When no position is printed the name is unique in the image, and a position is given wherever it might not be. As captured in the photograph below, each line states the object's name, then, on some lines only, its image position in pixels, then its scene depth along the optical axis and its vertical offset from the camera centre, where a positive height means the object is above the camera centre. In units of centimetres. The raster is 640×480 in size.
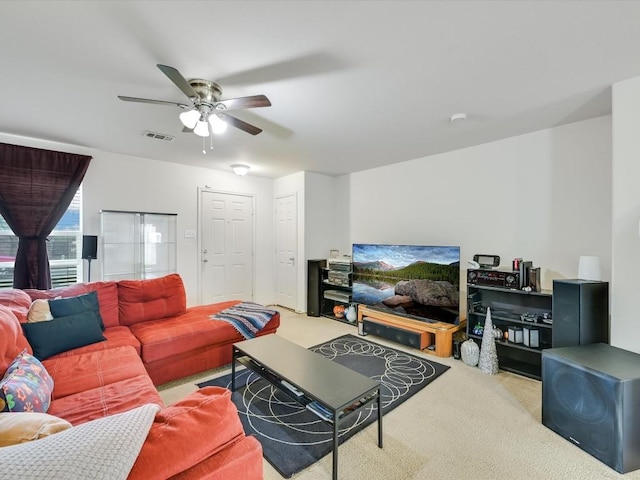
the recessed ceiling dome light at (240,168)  432 +109
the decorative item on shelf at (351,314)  448 -115
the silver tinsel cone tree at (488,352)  287 -113
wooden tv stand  326 -107
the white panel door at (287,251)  517 -19
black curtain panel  329 +48
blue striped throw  304 -84
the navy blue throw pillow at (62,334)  212 -73
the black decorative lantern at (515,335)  291 -95
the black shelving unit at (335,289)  459 -82
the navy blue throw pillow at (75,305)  238 -57
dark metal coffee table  164 -91
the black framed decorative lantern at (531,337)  282 -95
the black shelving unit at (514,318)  283 -80
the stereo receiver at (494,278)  289 -39
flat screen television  331 -50
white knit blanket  65 -51
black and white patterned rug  183 -132
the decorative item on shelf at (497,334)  302 -98
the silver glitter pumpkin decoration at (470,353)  303 -119
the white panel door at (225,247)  481 -12
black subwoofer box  166 -99
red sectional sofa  85 -78
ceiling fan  197 +97
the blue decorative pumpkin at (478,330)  313 -97
